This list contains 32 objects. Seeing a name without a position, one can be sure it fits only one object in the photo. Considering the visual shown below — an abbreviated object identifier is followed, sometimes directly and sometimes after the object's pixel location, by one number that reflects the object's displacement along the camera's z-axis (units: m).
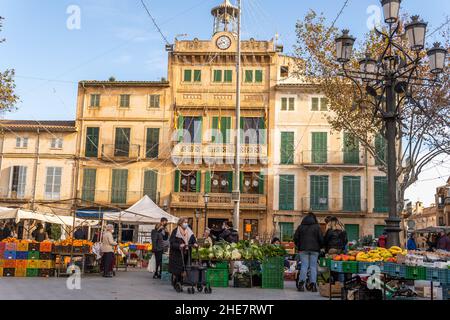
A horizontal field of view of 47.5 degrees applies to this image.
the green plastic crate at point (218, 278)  11.83
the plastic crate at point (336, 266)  9.36
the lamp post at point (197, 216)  30.17
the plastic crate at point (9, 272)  13.34
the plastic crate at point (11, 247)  13.42
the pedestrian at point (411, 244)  17.58
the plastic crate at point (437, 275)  7.85
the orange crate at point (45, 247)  13.70
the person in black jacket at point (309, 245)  10.93
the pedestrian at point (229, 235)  14.26
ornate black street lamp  10.28
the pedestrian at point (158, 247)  14.05
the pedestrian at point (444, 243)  17.95
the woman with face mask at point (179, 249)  10.69
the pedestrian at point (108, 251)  14.02
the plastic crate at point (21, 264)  13.45
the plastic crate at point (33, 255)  13.55
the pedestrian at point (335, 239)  11.36
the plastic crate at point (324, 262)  10.30
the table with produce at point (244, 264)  11.62
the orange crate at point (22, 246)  13.46
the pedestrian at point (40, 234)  17.92
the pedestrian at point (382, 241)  15.56
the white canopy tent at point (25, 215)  17.12
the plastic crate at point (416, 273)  8.05
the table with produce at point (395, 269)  8.02
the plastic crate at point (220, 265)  11.78
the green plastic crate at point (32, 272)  13.55
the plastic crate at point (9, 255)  13.34
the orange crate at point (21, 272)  13.43
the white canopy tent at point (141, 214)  19.86
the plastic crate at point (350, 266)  9.20
